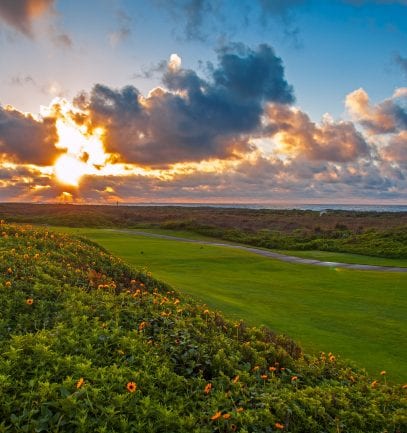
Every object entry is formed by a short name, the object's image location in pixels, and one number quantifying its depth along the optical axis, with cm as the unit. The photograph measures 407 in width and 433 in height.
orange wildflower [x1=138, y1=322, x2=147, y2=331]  618
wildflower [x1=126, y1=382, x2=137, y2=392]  405
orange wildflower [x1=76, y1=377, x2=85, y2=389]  396
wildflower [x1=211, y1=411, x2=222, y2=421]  379
